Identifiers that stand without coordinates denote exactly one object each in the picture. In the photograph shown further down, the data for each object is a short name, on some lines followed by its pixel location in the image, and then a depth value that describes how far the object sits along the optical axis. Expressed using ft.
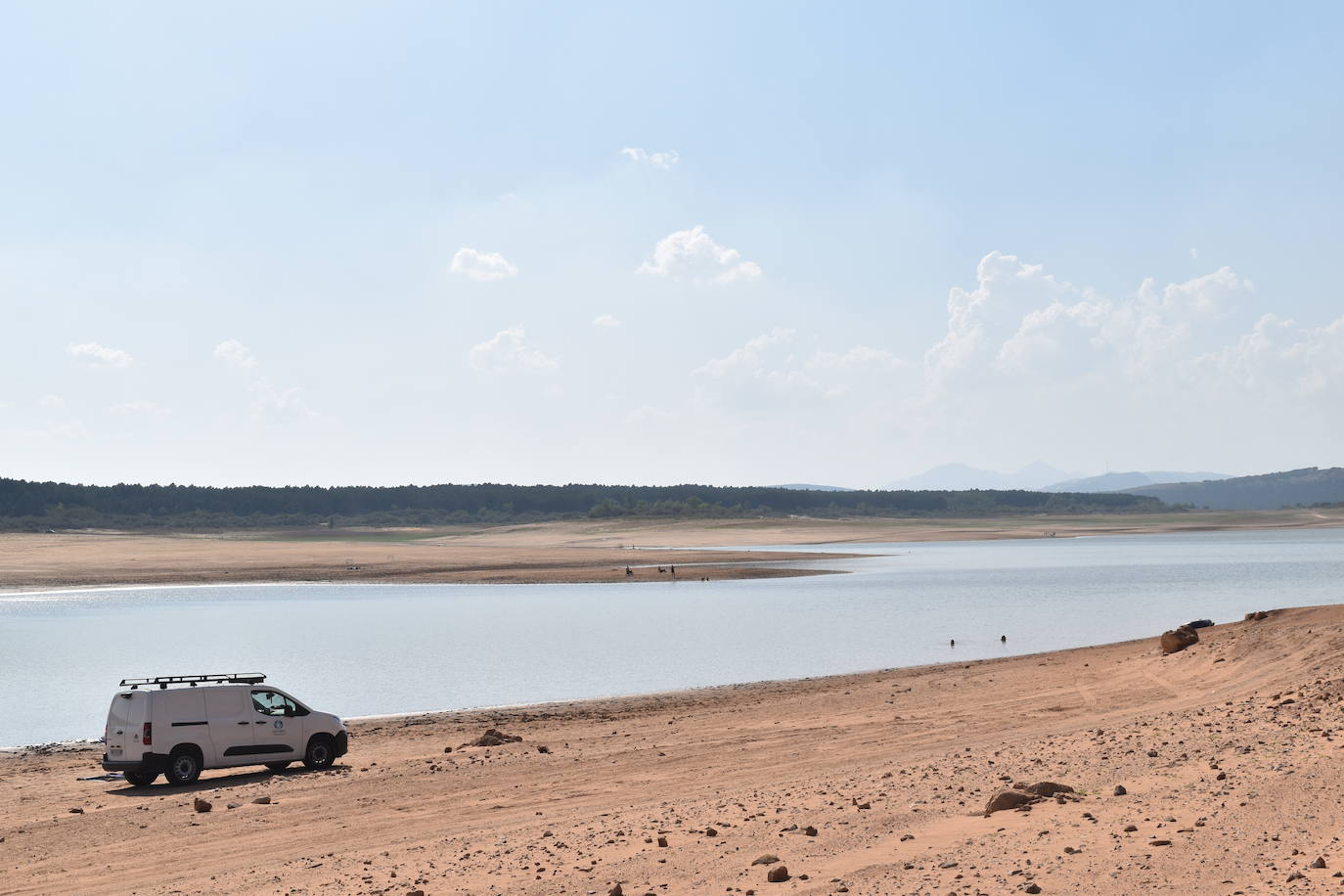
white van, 65.72
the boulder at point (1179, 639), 102.17
